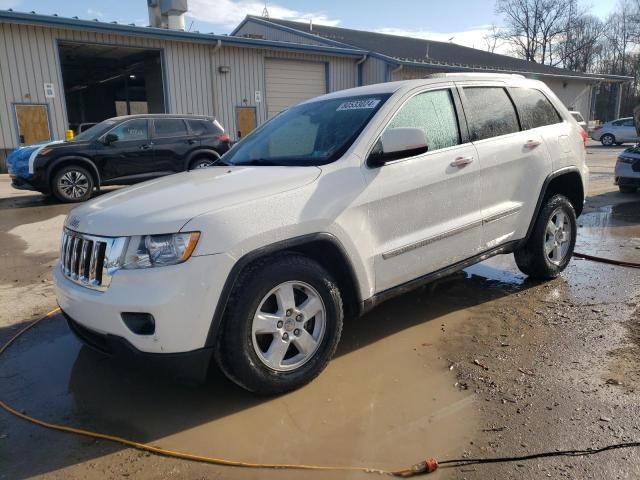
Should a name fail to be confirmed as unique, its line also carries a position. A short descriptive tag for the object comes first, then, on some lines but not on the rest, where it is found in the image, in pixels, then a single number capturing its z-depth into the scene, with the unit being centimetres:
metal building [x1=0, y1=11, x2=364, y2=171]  1611
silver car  2645
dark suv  1033
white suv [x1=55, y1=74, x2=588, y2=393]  262
